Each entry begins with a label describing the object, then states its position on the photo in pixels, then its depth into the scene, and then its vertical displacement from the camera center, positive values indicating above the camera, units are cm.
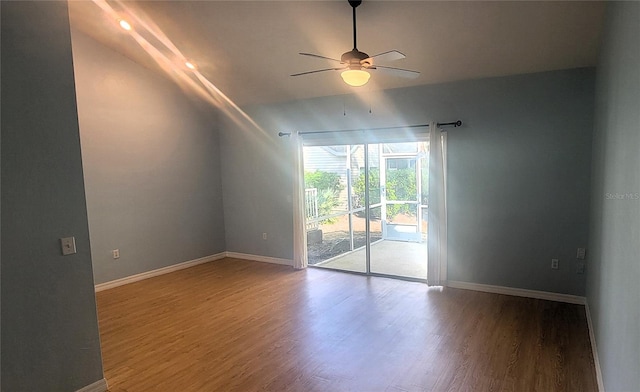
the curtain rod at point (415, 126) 452 +58
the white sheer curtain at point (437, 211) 457 -52
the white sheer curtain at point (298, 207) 564 -50
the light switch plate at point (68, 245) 243 -41
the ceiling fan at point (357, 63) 291 +88
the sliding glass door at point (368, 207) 508 -51
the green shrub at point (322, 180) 567 -10
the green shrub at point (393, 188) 507 -23
